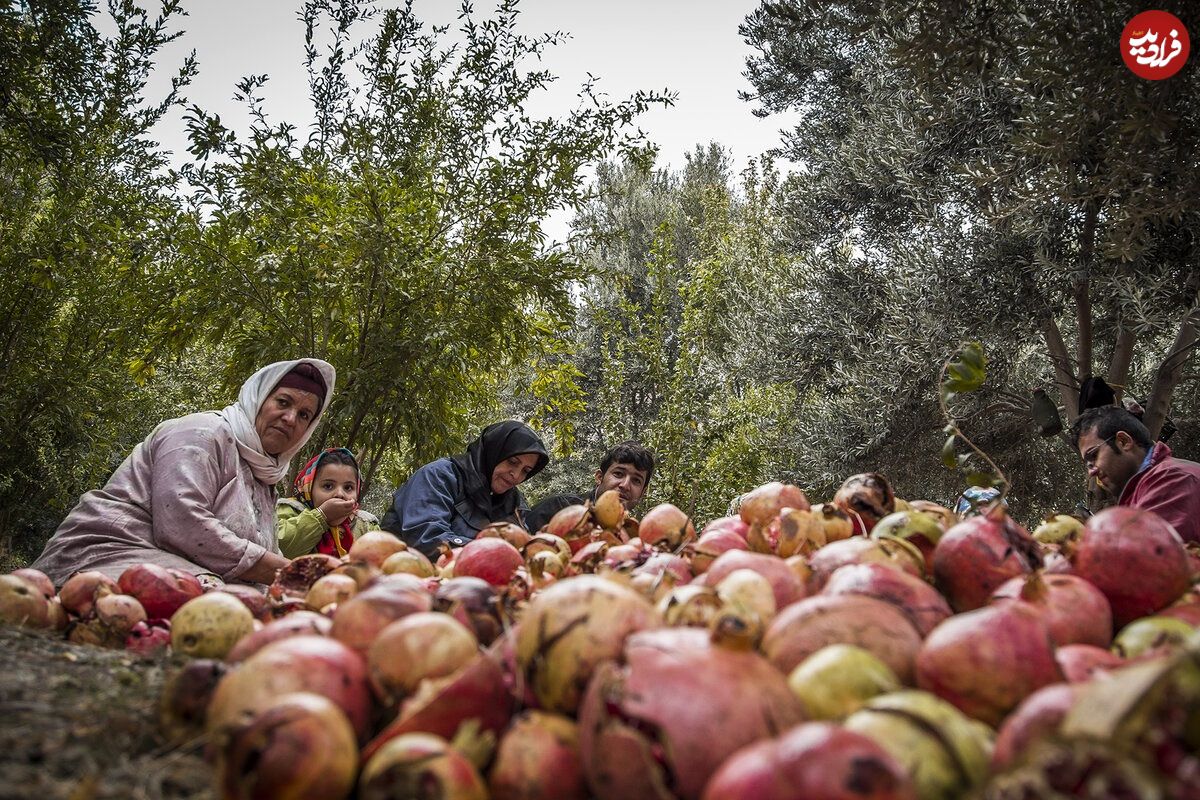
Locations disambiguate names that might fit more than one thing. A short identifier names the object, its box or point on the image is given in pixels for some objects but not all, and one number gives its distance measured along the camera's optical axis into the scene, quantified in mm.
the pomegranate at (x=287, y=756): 1069
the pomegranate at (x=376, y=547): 2713
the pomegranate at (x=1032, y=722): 1040
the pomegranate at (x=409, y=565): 2488
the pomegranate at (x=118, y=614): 2090
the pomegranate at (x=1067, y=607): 1528
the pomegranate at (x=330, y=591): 2027
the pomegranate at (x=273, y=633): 1527
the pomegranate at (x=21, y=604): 1995
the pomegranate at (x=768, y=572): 1729
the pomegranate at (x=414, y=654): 1303
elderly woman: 3402
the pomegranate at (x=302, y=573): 2453
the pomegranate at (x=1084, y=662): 1312
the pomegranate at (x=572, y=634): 1270
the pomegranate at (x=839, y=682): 1187
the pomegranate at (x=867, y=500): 2428
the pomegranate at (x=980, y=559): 1719
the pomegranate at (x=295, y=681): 1224
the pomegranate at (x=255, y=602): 2057
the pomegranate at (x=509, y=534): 2754
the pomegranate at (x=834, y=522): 2260
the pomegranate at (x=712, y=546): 2230
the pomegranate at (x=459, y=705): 1186
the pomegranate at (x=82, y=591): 2197
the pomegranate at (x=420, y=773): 1047
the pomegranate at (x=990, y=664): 1218
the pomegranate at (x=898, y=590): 1499
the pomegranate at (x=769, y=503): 2492
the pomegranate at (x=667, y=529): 2648
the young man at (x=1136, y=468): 4113
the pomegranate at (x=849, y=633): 1321
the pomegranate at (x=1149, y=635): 1459
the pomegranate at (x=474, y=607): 1551
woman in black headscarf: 5324
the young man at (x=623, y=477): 5969
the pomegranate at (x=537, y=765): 1126
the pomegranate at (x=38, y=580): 2180
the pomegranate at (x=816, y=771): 896
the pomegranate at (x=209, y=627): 1810
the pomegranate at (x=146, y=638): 2047
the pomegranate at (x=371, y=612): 1457
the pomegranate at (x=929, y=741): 1007
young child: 4570
